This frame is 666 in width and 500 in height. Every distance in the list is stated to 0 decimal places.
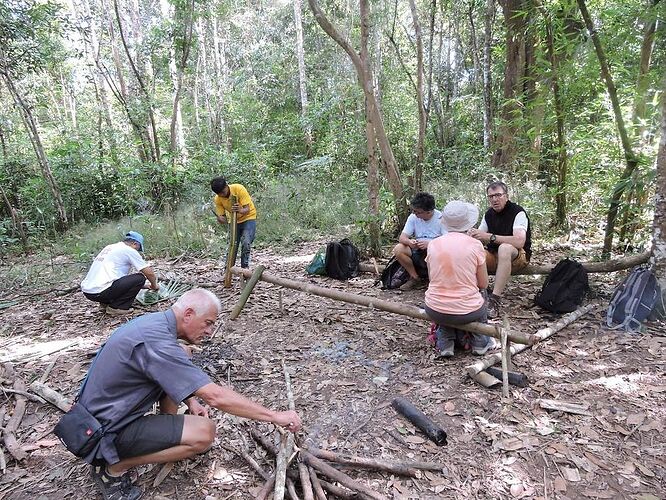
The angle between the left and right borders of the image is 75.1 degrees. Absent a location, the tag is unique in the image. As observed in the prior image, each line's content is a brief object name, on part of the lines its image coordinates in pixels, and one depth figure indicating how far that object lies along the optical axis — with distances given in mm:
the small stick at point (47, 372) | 4095
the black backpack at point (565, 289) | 4645
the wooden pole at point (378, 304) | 3477
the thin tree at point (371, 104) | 6316
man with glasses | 4773
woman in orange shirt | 3764
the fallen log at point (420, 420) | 2953
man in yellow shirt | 6582
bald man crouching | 2389
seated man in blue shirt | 5672
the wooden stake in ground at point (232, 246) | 6434
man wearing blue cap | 5539
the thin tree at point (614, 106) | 5074
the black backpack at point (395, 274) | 5965
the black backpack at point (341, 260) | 6645
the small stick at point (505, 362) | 3328
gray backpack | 4172
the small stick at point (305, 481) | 2434
